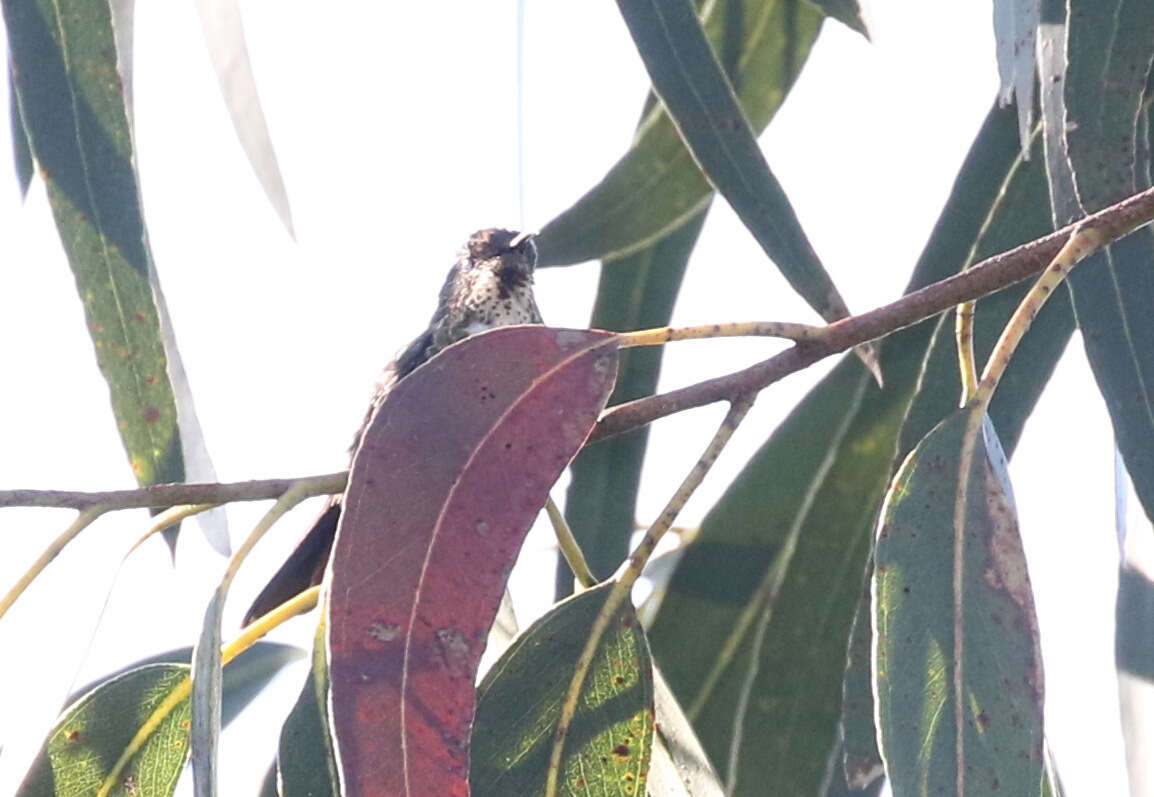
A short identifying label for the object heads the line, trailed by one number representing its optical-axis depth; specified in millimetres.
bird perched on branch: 4720
